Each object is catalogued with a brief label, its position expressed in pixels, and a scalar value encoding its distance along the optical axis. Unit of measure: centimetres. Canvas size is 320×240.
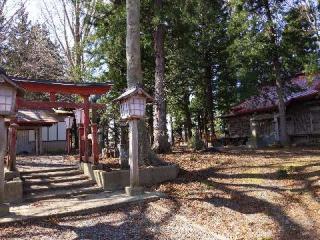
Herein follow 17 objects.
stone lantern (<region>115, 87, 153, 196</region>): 714
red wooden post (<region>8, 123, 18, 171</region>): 805
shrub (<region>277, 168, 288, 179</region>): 749
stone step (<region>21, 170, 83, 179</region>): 821
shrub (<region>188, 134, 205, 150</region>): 1315
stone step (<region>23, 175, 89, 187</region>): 780
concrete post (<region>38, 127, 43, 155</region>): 1777
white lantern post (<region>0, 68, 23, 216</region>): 569
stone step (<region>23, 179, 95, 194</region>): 742
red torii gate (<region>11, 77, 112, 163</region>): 820
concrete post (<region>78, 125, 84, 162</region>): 961
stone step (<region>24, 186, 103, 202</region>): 702
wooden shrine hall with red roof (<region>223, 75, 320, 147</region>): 1616
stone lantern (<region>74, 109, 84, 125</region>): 930
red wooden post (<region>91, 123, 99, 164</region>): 859
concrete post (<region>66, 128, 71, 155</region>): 1646
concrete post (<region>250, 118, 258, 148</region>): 1617
